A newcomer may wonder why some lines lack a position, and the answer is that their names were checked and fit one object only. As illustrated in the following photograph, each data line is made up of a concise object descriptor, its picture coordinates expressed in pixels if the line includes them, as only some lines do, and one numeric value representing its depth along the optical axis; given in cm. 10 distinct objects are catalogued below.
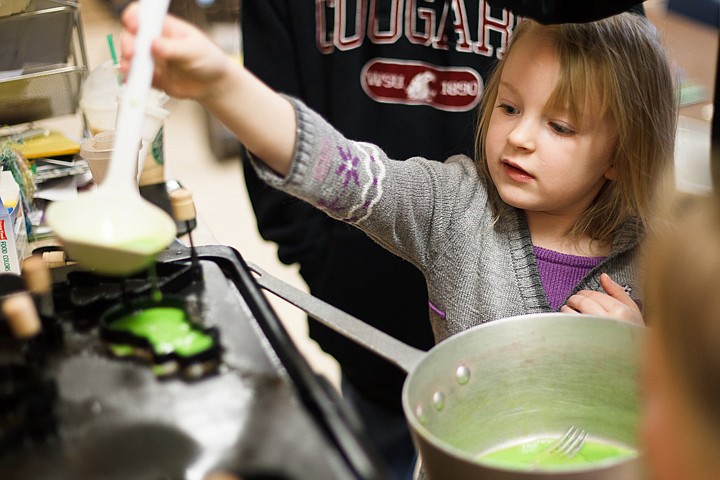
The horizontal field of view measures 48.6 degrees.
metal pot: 72
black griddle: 55
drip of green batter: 66
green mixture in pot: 79
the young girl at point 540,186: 93
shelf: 119
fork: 81
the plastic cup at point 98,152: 107
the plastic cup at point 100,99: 121
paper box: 95
